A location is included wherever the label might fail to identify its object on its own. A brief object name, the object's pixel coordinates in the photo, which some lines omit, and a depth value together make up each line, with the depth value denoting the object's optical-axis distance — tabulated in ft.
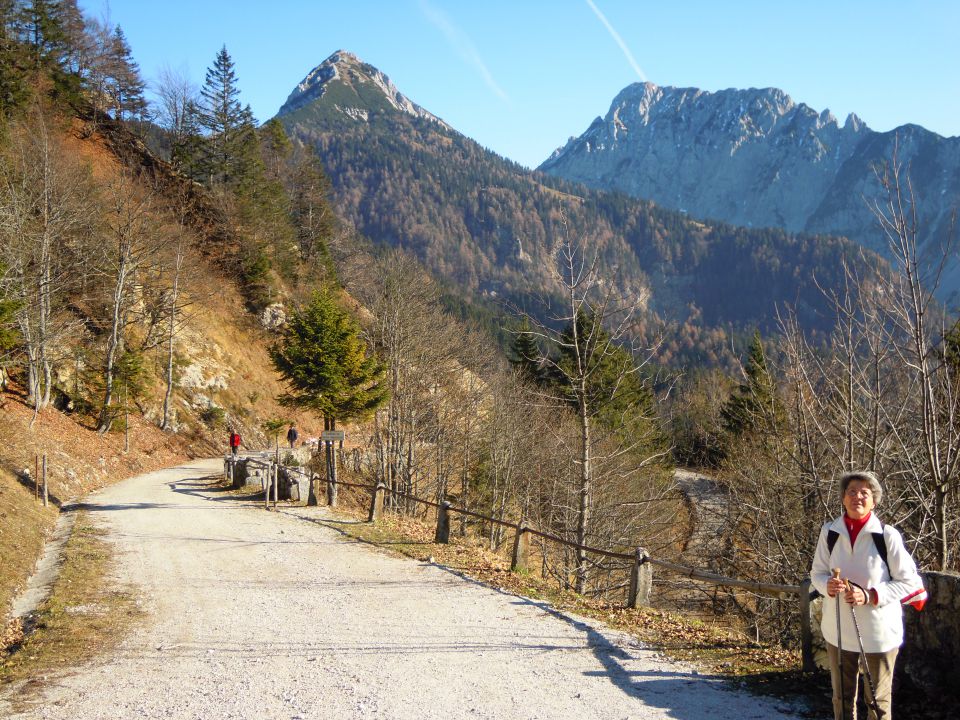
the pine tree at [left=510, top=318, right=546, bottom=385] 143.07
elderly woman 14.88
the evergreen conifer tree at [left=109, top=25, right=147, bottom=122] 180.96
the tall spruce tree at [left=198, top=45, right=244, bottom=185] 168.45
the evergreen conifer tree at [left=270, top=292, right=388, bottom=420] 91.20
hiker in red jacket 99.09
